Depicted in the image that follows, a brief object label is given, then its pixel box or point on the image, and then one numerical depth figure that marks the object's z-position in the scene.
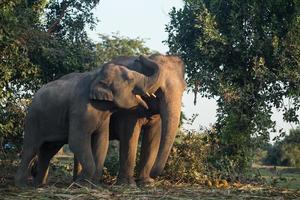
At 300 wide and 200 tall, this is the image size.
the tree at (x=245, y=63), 18.89
